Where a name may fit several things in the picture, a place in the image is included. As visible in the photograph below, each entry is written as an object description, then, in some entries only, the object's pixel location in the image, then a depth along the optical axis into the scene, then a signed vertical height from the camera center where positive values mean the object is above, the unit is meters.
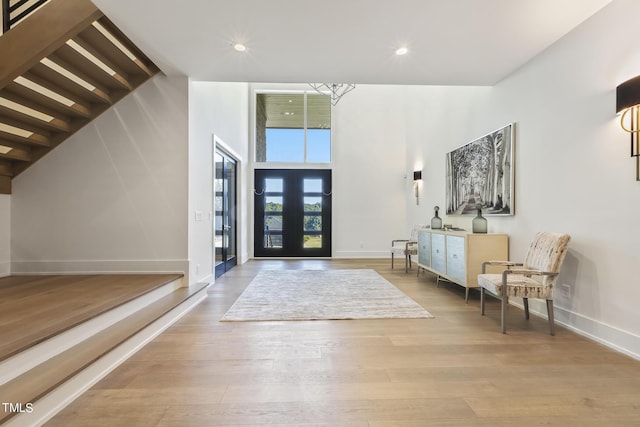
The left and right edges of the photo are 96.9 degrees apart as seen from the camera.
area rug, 3.12 -1.10
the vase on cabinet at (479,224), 3.88 -0.13
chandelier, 7.11 +3.25
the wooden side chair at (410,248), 5.61 -0.68
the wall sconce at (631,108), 2.09 +0.81
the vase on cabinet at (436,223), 5.03 -0.15
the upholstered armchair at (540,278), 2.60 -0.63
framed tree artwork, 3.55 +0.57
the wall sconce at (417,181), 6.29 +0.77
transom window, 7.50 +2.37
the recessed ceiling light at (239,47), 2.94 +1.77
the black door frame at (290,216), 7.41 -0.03
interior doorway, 5.16 +0.07
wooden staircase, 2.49 +1.46
